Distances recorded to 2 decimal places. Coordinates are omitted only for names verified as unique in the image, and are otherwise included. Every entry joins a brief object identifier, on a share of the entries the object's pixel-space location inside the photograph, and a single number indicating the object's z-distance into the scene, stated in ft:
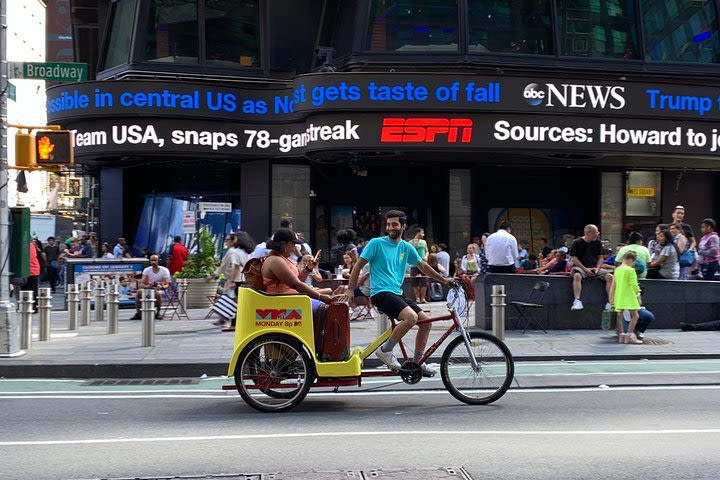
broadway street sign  43.65
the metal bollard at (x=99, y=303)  68.35
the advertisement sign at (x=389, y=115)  79.66
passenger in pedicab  31.63
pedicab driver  31.96
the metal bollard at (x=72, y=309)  58.94
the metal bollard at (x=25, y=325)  46.85
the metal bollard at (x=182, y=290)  69.67
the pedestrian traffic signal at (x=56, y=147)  42.75
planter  75.61
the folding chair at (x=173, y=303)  68.18
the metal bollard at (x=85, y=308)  62.54
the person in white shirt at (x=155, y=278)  69.21
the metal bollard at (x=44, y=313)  52.21
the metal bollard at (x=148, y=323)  48.91
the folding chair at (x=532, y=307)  55.98
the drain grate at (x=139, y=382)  39.47
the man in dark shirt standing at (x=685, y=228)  60.34
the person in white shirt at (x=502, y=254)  60.23
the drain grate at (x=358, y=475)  21.72
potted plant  75.00
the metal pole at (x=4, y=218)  43.62
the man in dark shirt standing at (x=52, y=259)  106.73
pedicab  31.22
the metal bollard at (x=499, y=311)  49.90
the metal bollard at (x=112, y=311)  56.24
